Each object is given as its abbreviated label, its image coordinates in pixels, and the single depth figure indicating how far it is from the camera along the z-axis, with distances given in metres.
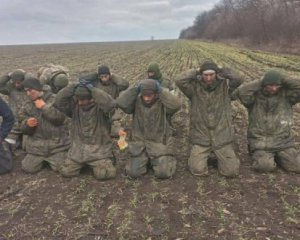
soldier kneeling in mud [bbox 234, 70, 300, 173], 3.78
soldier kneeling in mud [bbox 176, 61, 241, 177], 3.81
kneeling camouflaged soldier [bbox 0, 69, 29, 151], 4.42
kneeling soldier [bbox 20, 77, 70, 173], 3.89
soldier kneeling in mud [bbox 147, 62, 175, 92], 4.85
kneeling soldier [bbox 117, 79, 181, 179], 3.71
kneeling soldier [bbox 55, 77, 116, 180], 3.66
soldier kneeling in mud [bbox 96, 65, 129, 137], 4.94
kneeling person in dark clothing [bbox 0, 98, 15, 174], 3.78
